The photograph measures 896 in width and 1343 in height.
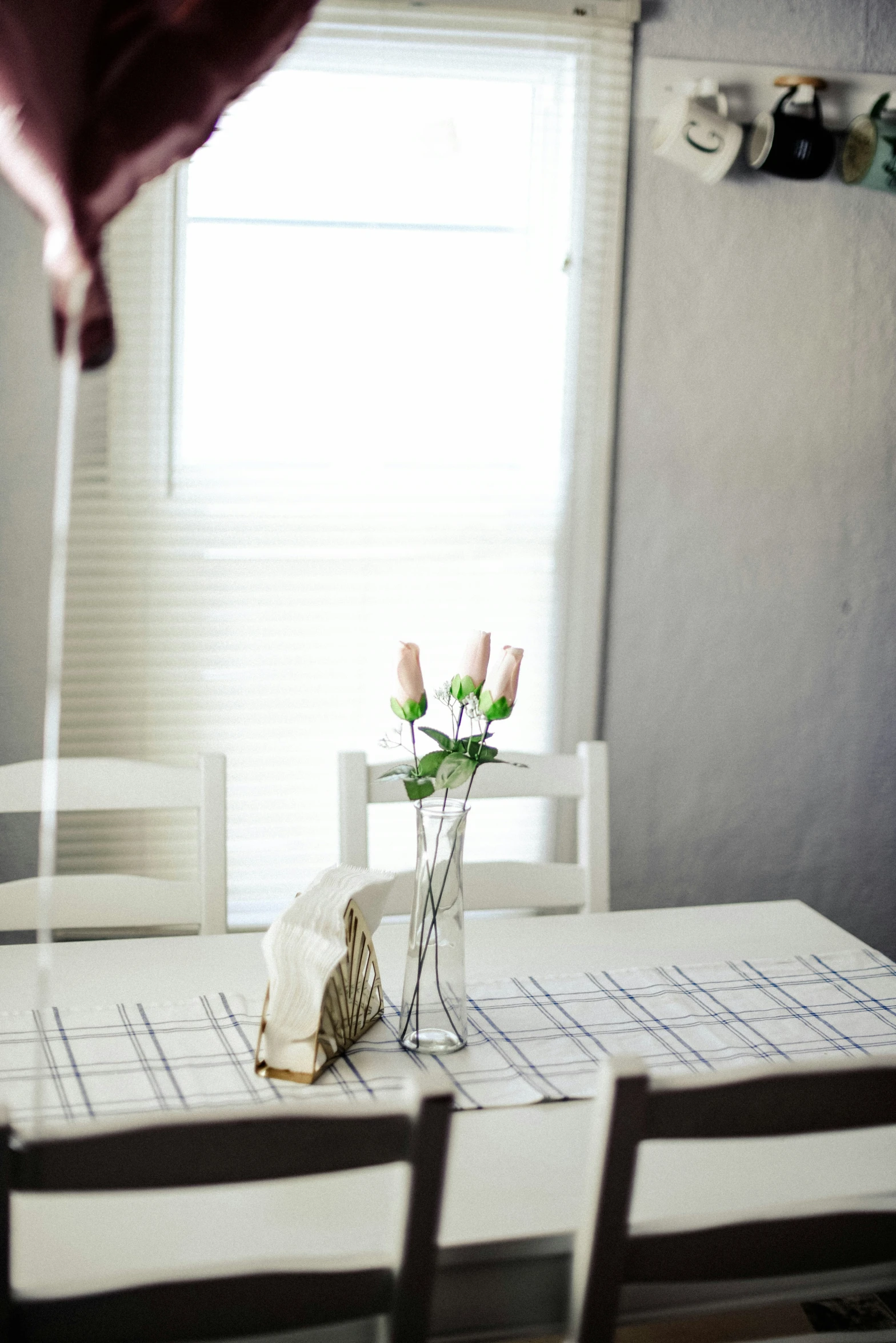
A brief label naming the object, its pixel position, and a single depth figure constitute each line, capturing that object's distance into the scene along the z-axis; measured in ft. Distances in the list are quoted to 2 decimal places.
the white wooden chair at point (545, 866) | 5.87
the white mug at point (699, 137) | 8.02
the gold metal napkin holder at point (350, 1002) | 4.00
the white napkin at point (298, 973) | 3.95
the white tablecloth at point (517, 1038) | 3.91
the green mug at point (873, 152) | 8.31
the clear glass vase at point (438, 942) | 4.20
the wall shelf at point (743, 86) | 8.25
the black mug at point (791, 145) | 8.21
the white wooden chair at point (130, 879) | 5.46
